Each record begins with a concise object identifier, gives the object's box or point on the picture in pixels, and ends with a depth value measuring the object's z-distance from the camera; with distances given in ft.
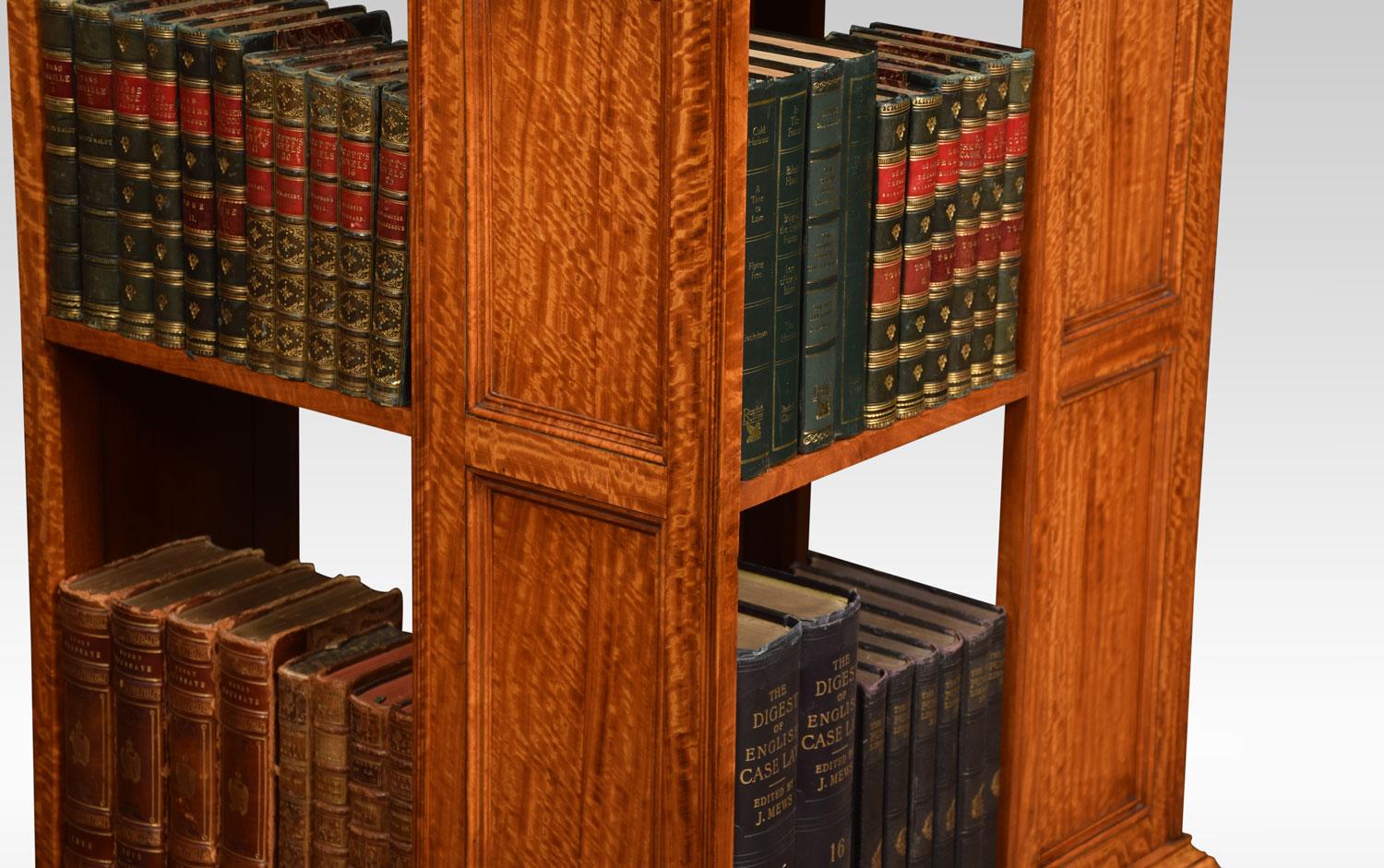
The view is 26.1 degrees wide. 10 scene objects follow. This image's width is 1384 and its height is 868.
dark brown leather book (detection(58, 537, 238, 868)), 12.69
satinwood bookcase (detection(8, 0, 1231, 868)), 10.44
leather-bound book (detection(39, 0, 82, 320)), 11.98
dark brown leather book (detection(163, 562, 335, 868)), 12.40
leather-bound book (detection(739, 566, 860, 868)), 11.51
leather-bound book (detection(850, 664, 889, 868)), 11.99
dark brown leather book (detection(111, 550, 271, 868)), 12.54
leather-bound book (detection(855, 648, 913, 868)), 12.12
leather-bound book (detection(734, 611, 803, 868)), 11.09
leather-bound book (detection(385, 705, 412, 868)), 11.86
